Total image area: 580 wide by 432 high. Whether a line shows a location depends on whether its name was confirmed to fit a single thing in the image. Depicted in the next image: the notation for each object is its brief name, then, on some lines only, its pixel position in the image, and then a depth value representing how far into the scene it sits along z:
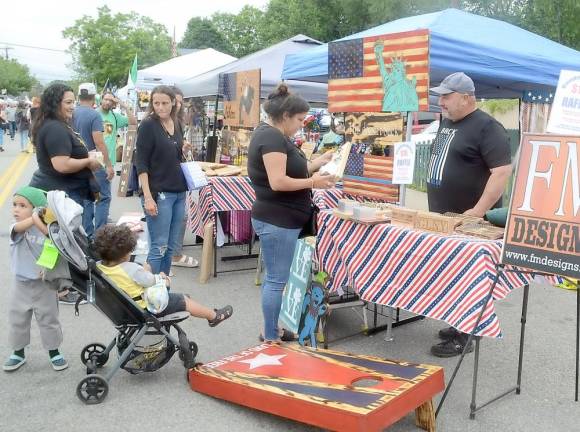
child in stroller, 3.52
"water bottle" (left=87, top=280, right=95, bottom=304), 3.38
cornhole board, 2.84
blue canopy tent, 5.64
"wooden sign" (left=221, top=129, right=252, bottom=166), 7.33
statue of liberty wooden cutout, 4.54
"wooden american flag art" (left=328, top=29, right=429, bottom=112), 4.48
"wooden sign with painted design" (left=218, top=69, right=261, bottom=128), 6.84
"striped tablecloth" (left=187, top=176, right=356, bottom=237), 6.01
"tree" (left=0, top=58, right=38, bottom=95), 95.11
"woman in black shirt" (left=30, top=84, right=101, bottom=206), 4.56
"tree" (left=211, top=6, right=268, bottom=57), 75.56
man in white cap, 6.57
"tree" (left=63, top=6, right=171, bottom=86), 47.91
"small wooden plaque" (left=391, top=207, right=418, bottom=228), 3.84
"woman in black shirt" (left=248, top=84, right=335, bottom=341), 3.59
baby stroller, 3.30
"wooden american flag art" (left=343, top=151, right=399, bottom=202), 4.98
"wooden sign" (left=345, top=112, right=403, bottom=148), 4.90
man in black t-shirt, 4.13
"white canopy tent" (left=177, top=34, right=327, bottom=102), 9.28
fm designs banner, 2.93
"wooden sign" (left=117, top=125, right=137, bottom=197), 6.72
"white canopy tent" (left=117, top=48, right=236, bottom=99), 13.85
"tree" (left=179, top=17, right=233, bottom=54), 78.94
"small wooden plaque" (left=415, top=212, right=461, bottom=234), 3.60
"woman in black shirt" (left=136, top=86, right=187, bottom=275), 4.94
